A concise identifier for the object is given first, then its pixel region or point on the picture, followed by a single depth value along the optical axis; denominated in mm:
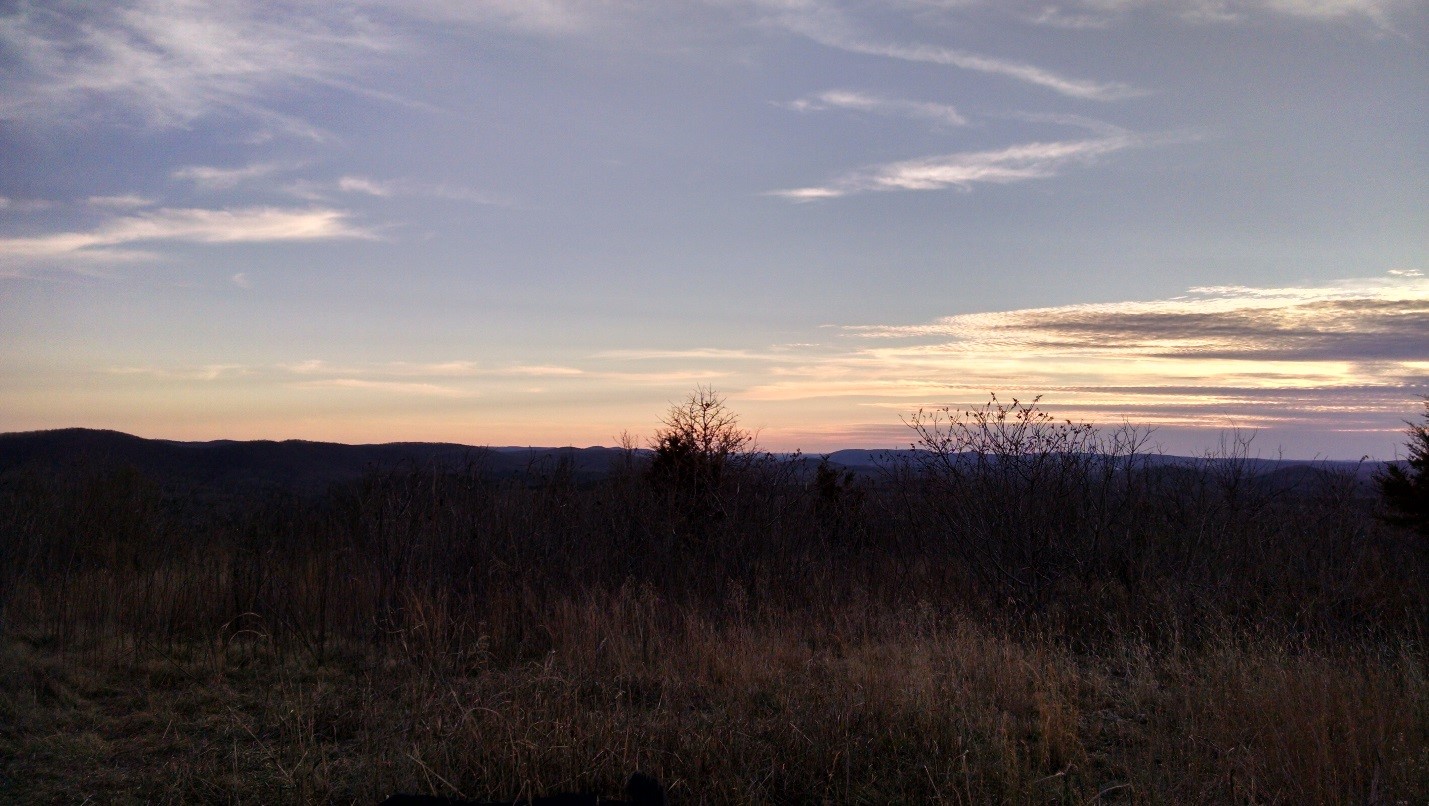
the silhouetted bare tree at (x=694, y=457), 15914
